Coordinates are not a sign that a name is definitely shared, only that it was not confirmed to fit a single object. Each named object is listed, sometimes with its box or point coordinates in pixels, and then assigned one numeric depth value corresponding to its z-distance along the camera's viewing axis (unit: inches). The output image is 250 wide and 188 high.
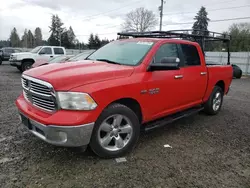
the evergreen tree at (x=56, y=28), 2982.5
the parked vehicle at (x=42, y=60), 440.8
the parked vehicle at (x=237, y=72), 597.8
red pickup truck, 108.9
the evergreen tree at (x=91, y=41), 2436.0
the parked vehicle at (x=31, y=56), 555.8
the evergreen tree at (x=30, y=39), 3669.3
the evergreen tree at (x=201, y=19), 2246.6
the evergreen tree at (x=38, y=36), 3750.0
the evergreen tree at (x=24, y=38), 3614.7
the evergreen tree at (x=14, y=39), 3730.8
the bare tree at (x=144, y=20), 2022.6
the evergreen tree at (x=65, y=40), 2566.4
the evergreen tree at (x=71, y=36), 2941.9
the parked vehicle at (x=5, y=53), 834.8
